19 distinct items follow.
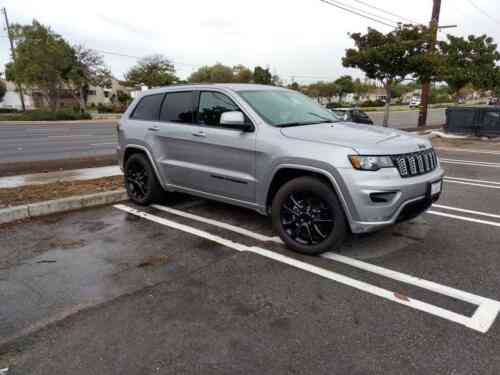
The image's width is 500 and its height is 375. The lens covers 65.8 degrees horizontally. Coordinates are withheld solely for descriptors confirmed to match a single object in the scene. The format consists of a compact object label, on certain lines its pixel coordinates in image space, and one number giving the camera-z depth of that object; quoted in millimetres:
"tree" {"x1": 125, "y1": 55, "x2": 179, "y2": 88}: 57250
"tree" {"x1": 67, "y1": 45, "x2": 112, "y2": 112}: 45159
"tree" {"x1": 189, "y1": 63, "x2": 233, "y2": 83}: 65875
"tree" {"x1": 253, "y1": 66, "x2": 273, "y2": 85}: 56747
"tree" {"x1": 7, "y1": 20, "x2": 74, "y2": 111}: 39750
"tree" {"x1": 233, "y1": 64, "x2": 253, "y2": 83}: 62925
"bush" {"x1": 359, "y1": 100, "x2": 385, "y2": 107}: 72688
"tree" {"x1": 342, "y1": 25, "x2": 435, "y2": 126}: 17125
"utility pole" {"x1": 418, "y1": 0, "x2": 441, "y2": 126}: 18438
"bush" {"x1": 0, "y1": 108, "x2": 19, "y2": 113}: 48834
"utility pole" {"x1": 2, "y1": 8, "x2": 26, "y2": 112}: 42184
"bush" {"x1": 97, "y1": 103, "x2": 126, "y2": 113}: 47878
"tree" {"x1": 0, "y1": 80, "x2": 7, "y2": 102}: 63428
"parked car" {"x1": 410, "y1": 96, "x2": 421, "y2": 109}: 71419
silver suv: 3580
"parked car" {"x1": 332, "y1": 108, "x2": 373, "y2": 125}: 18981
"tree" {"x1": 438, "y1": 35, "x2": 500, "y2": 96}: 20302
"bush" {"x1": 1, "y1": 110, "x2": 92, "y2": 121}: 34094
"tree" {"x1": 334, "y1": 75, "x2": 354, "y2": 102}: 78812
